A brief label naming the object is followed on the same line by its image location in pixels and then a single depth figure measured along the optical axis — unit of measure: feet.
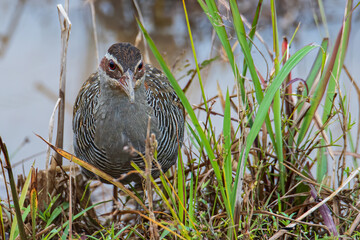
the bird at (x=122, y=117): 16.62
